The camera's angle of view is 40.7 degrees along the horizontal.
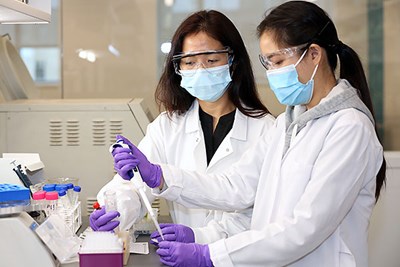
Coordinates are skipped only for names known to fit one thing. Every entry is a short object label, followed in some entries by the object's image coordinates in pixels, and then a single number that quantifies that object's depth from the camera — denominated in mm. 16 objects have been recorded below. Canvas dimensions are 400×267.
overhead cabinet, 1531
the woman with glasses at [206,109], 1707
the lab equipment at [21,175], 1479
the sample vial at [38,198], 1380
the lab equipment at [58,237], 1271
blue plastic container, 1204
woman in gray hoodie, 1221
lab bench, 1371
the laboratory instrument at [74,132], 2246
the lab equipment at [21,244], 1218
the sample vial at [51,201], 1426
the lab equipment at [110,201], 1464
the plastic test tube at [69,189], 1574
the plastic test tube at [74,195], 1627
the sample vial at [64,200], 1499
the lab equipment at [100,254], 1169
